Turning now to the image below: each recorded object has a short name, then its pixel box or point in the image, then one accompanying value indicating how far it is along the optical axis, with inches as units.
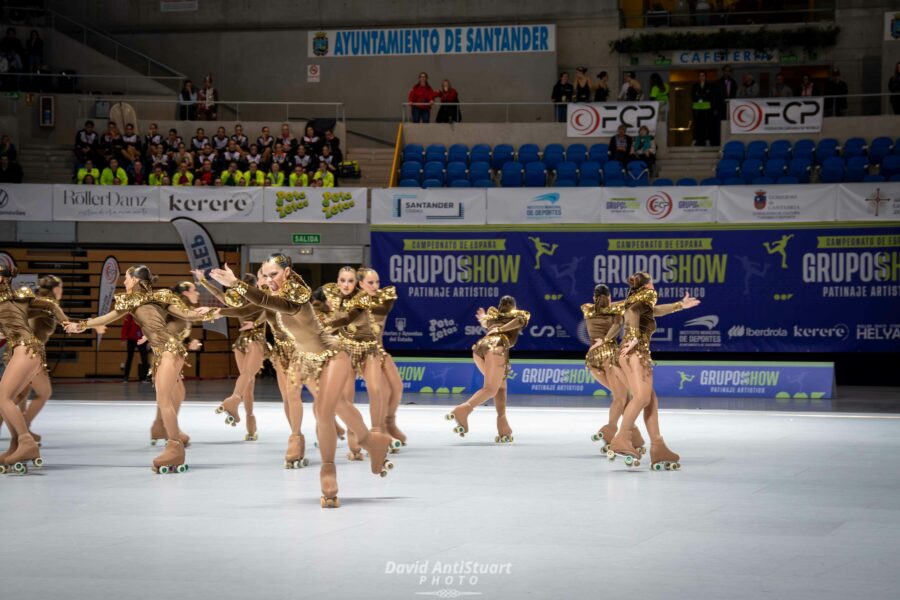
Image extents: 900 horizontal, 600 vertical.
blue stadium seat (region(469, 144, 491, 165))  1125.1
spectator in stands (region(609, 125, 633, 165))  1085.8
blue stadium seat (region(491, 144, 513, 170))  1125.1
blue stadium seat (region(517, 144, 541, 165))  1120.5
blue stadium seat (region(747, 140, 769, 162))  1079.6
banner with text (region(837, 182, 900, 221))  970.1
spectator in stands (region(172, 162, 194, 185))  1079.0
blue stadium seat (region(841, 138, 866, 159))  1049.5
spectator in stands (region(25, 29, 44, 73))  1213.7
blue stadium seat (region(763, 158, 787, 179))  1054.4
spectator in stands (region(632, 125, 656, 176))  1085.1
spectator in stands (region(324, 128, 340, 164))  1115.3
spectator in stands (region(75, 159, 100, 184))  1079.6
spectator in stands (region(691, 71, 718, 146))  1131.3
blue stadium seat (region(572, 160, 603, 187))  1072.8
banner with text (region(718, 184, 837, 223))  990.4
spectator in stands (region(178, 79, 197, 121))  1190.3
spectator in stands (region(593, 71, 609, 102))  1143.0
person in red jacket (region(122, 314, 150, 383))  1049.5
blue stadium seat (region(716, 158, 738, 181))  1064.2
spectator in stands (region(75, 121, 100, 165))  1107.9
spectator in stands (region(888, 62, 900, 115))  1091.9
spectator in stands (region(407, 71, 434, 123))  1176.9
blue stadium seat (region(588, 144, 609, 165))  1104.8
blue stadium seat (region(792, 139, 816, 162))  1066.1
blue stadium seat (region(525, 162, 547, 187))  1083.9
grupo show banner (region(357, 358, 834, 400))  919.0
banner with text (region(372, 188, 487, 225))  1045.2
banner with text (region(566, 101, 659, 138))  1107.9
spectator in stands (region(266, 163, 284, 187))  1074.7
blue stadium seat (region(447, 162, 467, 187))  1101.7
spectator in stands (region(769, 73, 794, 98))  1135.0
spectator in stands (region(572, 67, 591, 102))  1146.0
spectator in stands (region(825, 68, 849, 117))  1112.8
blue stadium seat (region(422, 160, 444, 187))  1104.8
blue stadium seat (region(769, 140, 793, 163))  1071.0
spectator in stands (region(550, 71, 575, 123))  1149.1
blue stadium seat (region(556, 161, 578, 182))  1077.8
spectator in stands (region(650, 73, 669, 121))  1155.9
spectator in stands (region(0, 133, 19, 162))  1085.8
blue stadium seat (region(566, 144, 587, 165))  1107.9
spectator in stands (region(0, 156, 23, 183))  1075.9
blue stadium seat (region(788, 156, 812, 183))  1052.5
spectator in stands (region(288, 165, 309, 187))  1071.0
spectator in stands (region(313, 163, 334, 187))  1072.2
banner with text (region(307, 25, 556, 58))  1286.9
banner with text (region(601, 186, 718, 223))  1010.1
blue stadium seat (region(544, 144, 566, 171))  1111.0
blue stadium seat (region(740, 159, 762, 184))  1058.1
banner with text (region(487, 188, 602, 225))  1027.3
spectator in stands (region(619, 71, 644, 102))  1135.0
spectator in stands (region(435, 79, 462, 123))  1173.1
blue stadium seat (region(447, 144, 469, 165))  1125.1
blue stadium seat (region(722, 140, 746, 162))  1094.4
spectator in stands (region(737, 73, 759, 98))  1127.6
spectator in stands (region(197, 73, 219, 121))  1182.6
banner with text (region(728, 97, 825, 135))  1085.1
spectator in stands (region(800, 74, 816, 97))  1130.0
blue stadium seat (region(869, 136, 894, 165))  1041.5
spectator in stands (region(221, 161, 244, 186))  1072.8
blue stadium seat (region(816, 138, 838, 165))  1061.1
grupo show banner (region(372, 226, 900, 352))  1001.5
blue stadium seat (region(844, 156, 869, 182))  1027.3
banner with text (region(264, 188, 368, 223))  1056.2
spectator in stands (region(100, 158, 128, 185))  1083.9
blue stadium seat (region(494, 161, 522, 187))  1085.8
